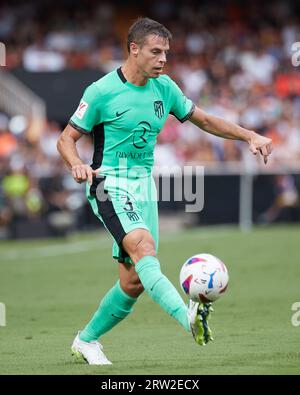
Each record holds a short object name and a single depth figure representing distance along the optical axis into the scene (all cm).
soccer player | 1482
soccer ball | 1362
